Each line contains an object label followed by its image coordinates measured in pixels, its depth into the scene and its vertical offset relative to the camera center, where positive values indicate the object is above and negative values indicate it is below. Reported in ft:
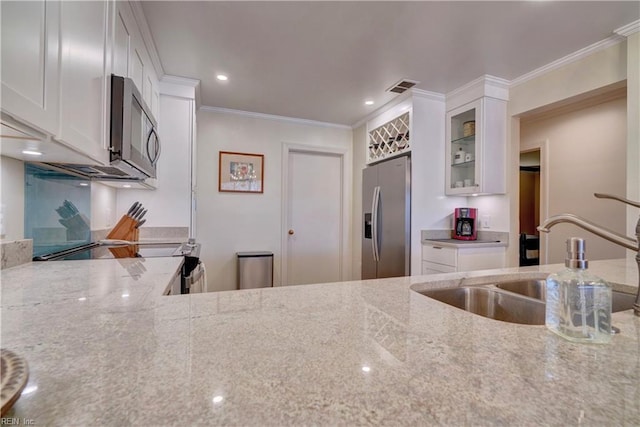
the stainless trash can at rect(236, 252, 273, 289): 10.94 -2.07
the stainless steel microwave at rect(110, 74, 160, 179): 4.50 +1.42
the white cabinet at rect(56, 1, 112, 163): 3.20 +1.71
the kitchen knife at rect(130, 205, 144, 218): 7.83 +0.04
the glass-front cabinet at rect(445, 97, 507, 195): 8.88 +2.22
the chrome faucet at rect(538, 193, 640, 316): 2.35 -0.11
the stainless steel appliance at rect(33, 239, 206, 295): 4.66 -0.74
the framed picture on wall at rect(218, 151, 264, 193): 11.34 +1.68
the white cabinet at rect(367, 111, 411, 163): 10.05 +2.90
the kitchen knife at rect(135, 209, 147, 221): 7.85 -0.04
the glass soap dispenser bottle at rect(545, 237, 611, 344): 1.83 -0.55
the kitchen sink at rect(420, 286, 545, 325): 3.15 -0.99
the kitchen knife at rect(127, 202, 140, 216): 7.90 +0.15
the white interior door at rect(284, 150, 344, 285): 12.74 -0.08
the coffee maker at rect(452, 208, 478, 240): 9.63 -0.23
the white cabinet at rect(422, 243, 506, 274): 8.57 -1.24
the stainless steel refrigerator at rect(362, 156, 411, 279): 9.74 -0.07
